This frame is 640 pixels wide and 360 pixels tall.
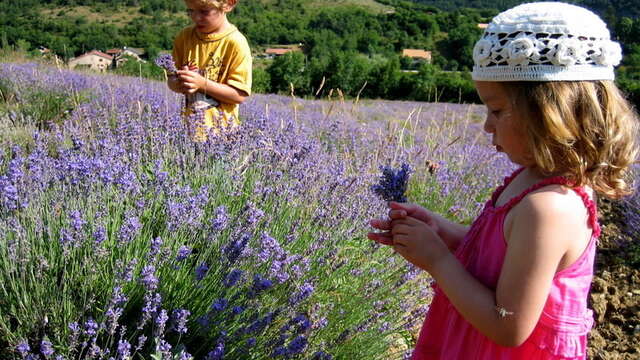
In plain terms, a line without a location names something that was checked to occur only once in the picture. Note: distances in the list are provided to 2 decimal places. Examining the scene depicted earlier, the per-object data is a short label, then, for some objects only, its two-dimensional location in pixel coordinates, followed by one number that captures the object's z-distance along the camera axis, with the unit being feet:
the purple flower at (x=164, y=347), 3.98
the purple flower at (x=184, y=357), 4.00
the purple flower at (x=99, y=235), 4.72
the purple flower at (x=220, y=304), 4.86
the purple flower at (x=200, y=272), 4.99
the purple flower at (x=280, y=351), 4.91
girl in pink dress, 3.38
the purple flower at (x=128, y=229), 4.91
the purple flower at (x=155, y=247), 4.72
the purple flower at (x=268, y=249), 5.20
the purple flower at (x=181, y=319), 4.34
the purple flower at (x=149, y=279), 4.35
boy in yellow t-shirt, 9.27
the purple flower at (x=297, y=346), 4.92
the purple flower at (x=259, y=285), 4.86
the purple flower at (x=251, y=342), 4.95
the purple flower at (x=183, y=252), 4.81
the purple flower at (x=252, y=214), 5.57
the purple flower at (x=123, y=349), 4.09
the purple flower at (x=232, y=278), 5.08
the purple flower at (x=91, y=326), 4.29
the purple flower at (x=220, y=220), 5.32
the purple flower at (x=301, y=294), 5.07
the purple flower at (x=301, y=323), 4.99
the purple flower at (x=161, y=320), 4.19
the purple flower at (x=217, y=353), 4.56
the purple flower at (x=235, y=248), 5.16
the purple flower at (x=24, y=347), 4.10
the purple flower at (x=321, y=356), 5.13
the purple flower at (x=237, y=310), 4.98
